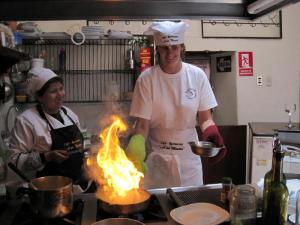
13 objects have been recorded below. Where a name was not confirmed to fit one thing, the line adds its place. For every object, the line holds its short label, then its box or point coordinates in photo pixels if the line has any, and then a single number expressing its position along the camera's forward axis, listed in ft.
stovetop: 3.41
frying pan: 3.41
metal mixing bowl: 4.77
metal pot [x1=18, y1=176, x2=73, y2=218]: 3.28
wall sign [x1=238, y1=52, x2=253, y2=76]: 11.57
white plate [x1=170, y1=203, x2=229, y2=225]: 3.36
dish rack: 10.96
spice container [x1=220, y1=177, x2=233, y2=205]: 3.88
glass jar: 3.16
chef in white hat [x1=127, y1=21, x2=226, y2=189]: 5.98
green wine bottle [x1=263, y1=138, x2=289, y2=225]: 3.18
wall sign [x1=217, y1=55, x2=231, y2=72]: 11.86
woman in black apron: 5.38
